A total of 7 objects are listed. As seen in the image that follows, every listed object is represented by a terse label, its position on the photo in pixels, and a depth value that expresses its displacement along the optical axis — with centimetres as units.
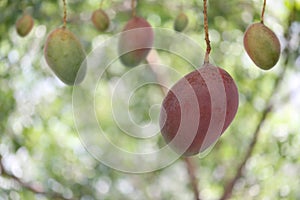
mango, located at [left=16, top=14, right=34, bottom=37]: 173
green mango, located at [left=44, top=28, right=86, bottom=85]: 137
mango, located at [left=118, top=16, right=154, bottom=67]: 153
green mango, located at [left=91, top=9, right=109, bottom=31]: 167
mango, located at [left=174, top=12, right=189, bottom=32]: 177
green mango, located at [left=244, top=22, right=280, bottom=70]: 132
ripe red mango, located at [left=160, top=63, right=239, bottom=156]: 116
